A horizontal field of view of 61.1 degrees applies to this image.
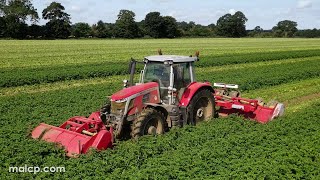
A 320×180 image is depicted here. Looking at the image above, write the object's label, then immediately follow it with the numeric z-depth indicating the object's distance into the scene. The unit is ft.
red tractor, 20.82
